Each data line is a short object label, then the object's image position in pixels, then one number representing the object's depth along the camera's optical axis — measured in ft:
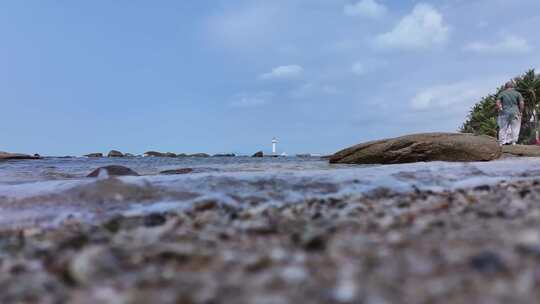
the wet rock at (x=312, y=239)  4.39
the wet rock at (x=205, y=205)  8.14
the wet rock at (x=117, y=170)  16.70
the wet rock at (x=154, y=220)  6.88
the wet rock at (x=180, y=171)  20.53
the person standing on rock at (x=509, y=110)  37.60
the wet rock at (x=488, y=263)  3.31
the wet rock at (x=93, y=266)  3.79
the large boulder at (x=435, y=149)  29.35
